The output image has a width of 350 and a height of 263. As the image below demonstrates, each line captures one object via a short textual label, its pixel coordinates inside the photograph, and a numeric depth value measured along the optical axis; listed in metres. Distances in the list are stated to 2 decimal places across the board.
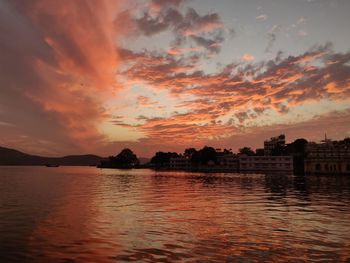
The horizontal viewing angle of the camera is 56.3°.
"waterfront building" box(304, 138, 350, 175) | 147.02
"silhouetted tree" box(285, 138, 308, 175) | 190.43
